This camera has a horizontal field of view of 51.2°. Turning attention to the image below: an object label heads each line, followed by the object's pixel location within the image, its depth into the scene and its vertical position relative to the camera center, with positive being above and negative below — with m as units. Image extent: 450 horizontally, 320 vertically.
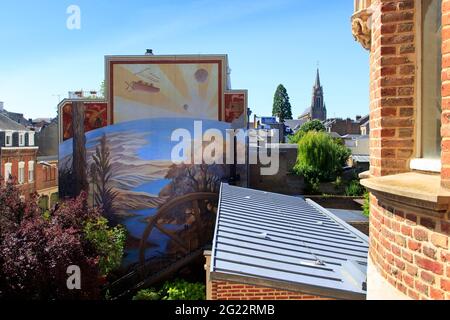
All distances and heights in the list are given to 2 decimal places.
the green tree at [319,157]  37.00 -0.25
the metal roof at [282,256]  7.13 -1.92
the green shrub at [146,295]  19.53 -5.94
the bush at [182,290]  19.94 -5.97
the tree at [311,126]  66.00 +4.14
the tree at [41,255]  11.96 -2.77
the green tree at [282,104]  91.88 +9.89
